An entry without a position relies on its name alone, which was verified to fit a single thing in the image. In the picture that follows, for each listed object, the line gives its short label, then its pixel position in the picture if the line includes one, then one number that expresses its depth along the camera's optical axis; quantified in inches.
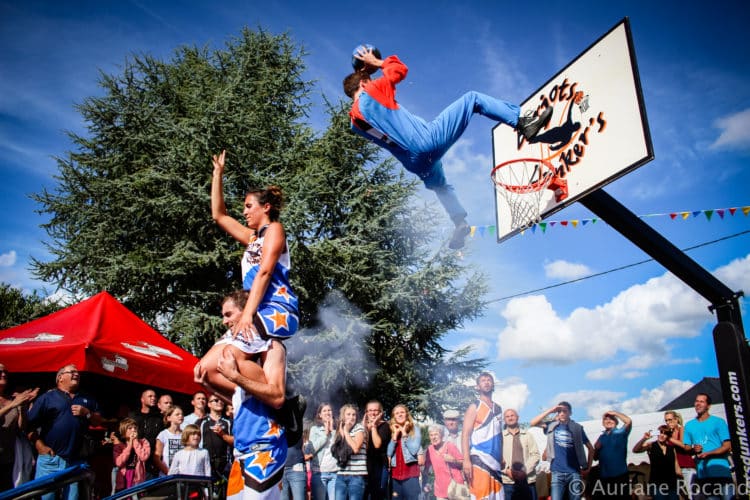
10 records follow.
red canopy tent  280.1
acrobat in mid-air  164.7
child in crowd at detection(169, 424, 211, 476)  250.7
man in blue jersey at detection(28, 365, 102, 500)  218.1
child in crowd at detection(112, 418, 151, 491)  259.6
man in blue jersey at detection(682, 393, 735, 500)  255.3
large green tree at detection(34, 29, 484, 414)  529.3
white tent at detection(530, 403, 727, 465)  396.2
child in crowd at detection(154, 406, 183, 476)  271.0
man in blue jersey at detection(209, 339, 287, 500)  113.5
